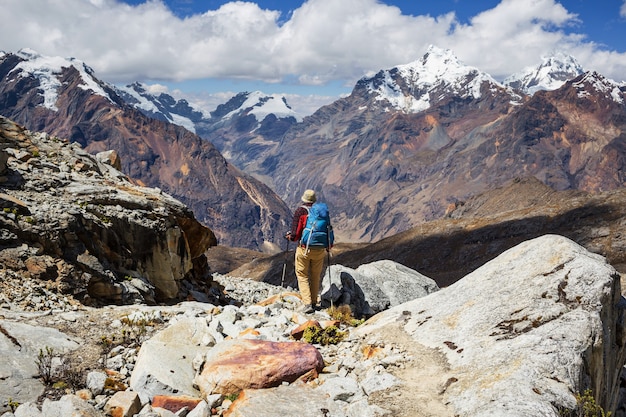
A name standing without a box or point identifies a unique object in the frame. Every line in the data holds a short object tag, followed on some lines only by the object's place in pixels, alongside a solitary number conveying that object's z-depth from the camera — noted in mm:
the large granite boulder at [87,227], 15242
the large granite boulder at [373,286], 16625
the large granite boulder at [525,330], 7133
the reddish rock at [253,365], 8047
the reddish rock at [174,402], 7662
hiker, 13617
